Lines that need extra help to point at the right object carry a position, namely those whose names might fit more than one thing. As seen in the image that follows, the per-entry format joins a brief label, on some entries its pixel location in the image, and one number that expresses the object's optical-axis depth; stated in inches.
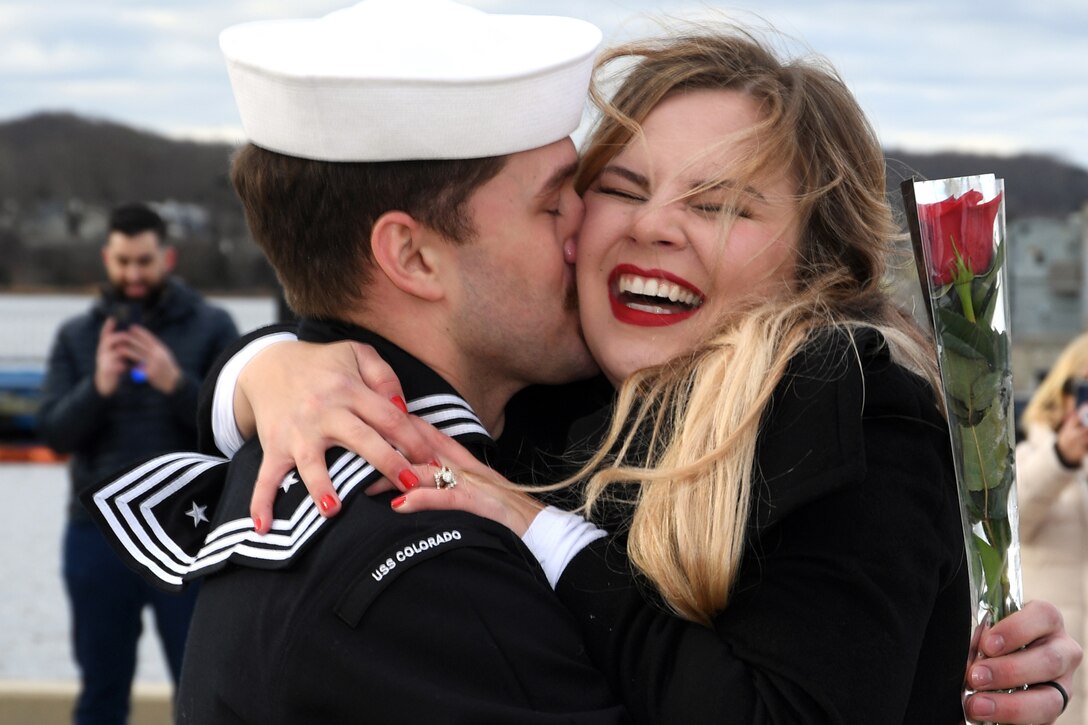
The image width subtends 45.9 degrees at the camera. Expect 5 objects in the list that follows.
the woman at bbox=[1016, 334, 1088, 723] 166.1
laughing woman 65.5
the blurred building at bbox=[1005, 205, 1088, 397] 604.1
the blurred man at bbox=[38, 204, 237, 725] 187.9
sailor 62.1
